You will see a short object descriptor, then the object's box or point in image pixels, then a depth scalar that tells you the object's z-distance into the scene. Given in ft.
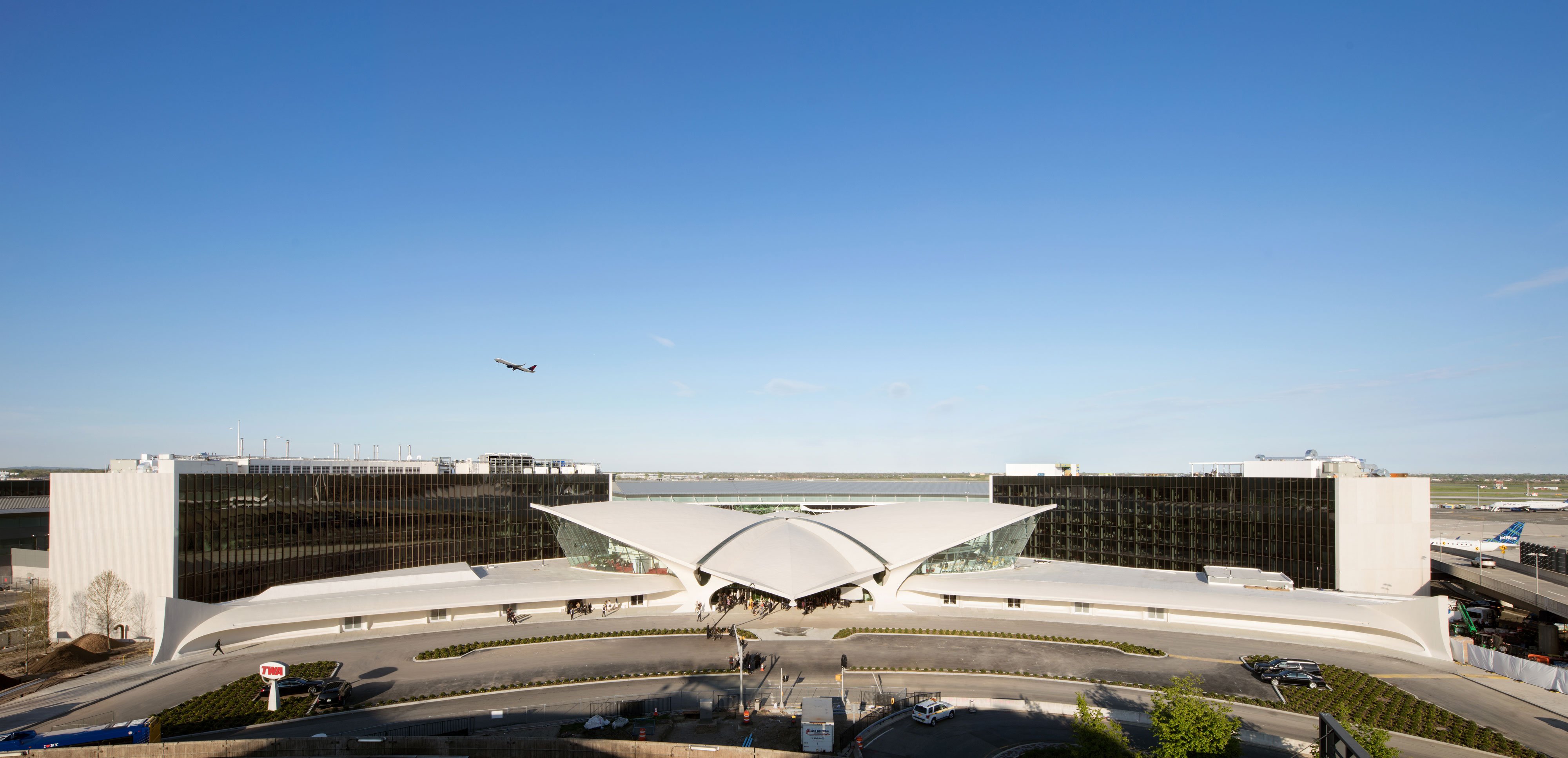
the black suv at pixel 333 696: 91.97
